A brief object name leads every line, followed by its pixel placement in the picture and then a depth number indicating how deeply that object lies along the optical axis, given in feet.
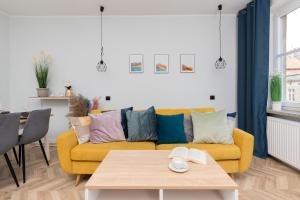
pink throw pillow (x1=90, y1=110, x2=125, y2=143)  9.41
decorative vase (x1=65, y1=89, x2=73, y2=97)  13.84
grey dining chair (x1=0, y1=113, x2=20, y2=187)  7.77
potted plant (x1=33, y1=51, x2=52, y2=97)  13.88
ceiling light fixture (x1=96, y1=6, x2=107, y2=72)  14.17
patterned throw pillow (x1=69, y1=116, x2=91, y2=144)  9.25
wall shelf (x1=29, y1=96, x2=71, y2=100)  13.66
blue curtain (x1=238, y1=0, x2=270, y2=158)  11.27
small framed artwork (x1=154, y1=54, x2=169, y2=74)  14.35
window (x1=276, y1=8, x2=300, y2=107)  10.59
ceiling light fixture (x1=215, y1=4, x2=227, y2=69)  14.02
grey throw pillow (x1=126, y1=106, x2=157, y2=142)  9.64
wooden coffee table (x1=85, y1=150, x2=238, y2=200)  5.09
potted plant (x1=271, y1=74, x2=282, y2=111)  10.76
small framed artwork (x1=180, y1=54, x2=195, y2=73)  14.32
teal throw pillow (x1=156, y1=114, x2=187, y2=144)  9.36
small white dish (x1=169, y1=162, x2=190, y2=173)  5.78
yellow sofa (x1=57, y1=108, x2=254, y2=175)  8.43
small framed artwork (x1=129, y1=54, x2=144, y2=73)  14.35
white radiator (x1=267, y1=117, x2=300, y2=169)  9.37
